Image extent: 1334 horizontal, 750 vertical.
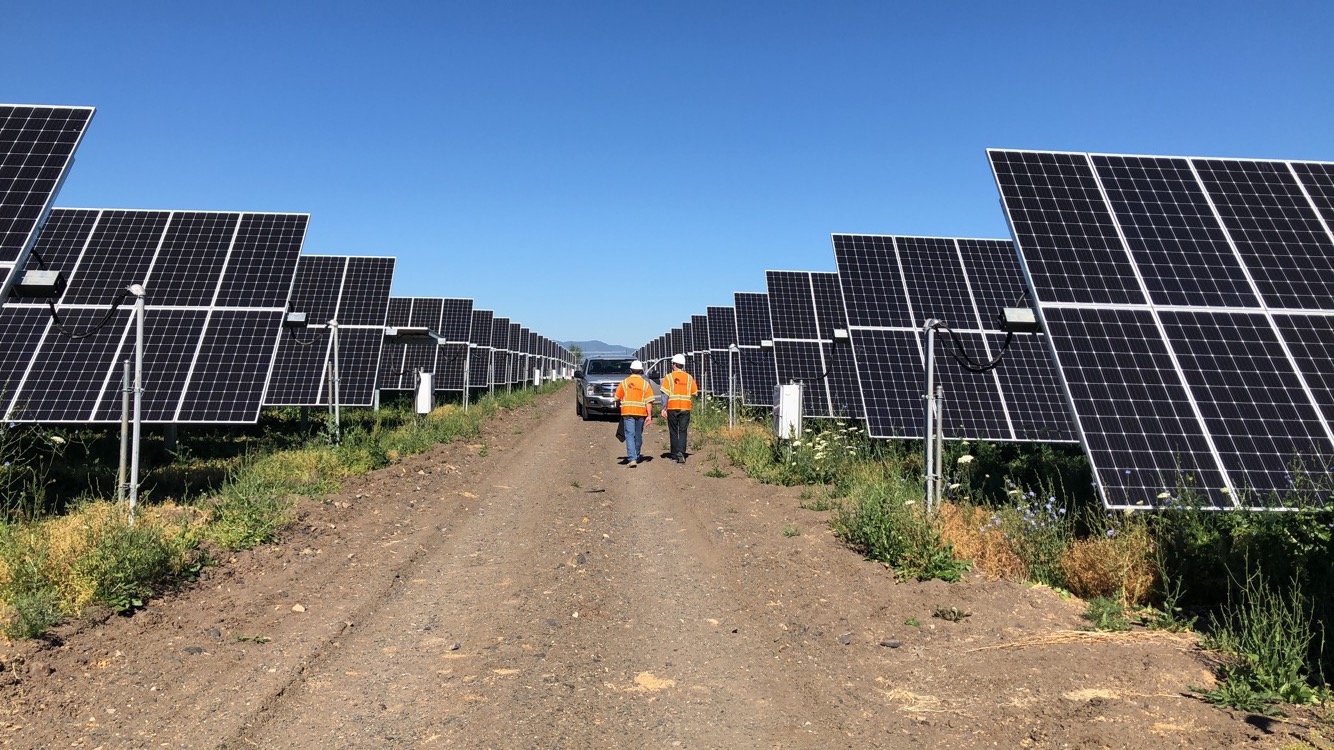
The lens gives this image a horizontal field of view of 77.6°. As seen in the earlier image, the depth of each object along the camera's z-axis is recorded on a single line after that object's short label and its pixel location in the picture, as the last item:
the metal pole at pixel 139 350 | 8.39
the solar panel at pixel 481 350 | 35.78
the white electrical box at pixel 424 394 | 19.50
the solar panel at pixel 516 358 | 48.88
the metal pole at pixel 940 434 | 8.55
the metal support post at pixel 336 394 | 14.73
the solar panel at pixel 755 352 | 23.33
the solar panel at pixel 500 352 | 41.89
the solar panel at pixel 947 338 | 11.78
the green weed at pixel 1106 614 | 5.69
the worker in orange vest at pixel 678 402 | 16.19
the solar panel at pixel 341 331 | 18.53
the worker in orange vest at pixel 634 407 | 15.77
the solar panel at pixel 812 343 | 18.92
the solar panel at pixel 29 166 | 8.27
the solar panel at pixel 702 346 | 31.14
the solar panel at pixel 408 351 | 27.97
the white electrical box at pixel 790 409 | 14.12
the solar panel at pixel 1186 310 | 6.66
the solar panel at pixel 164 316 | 11.35
